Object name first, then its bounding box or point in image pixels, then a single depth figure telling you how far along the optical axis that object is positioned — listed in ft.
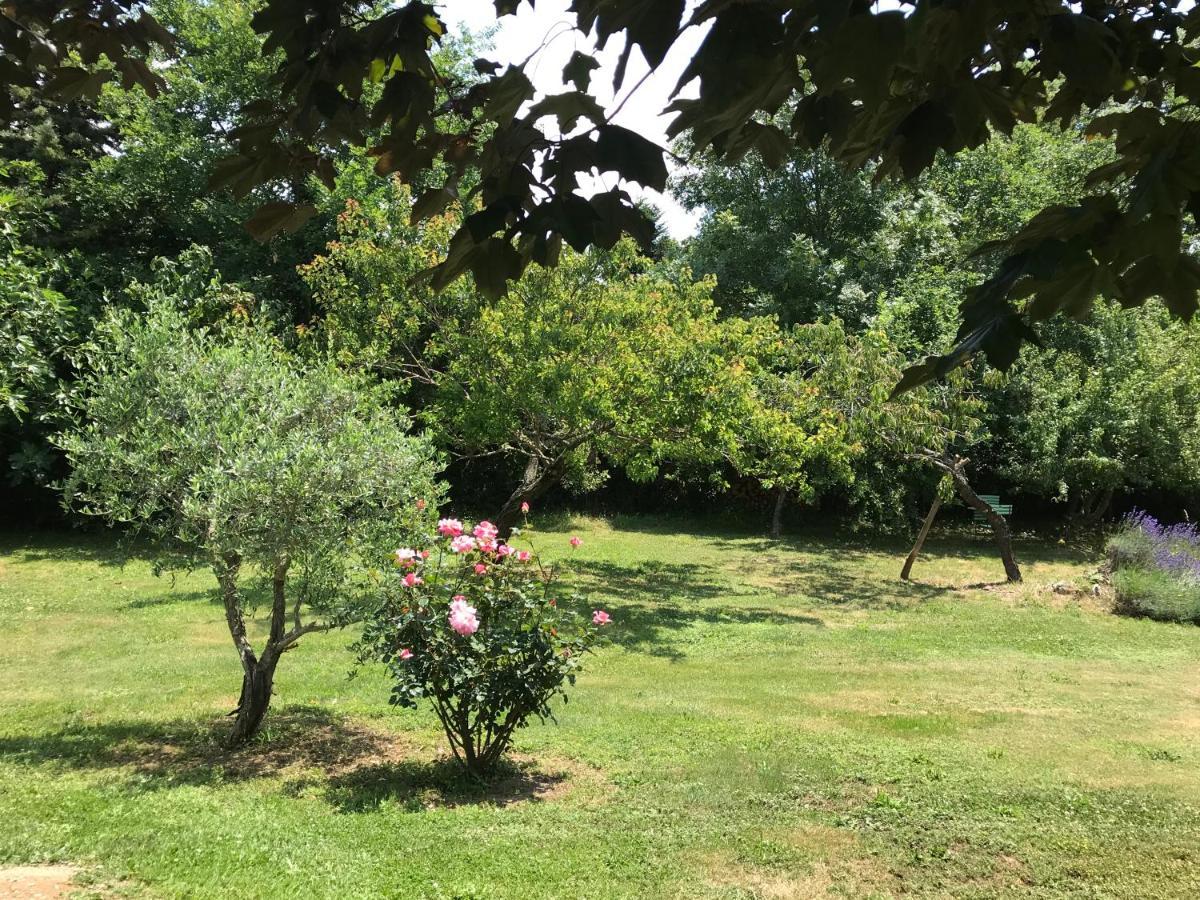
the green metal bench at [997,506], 52.11
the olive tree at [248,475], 18.74
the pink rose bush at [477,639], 17.31
